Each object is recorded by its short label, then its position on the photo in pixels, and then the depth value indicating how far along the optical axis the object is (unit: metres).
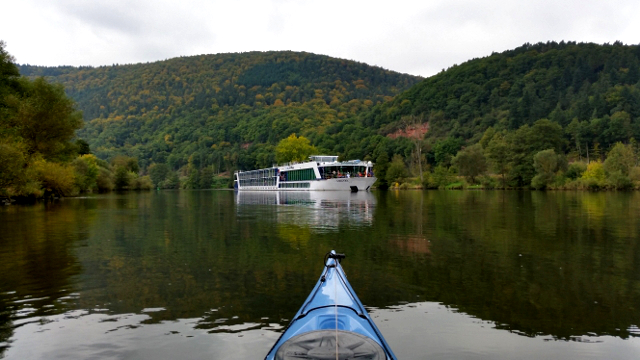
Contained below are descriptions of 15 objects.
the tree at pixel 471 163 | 87.94
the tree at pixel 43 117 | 39.25
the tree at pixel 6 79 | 37.44
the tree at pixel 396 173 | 98.44
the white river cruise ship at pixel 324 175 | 76.81
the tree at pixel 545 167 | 71.06
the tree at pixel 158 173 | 143.62
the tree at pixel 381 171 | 103.38
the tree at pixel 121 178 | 92.81
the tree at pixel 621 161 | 67.19
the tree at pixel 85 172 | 59.35
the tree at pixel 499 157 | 80.94
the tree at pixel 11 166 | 30.97
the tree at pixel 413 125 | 136.50
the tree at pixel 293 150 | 125.25
